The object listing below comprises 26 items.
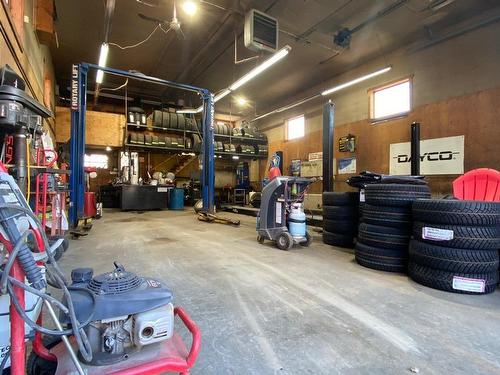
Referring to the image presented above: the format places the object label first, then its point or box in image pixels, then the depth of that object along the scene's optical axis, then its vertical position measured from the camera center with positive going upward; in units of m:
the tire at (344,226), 3.92 -0.62
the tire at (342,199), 3.85 -0.21
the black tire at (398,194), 2.86 -0.10
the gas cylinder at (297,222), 3.88 -0.56
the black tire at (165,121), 10.25 +2.39
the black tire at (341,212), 3.86 -0.41
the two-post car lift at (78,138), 5.39 +0.92
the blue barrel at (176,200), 10.38 -0.66
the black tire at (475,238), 2.24 -0.44
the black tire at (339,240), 3.92 -0.82
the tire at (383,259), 2.79 -0.79
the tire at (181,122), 10.63 +2.47
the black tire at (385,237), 2.80 -0.56
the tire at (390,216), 2.83 -0.34
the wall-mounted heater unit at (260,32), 4.87 +2.86
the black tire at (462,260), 2.23 -0.63
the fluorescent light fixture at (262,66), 5.29 +2.62
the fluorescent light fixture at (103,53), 5.66 +2.86
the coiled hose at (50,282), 0.73 -0.32
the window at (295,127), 10.29 +2.28
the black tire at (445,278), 2.24 -0.81
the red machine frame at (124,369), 0.79 -0.62
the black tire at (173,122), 10.44 +2.41
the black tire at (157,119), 10.10 +2.44
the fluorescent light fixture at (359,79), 6.71 +2.81
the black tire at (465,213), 2.26 -0.23
